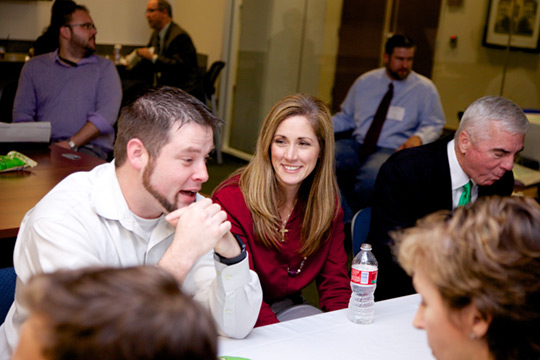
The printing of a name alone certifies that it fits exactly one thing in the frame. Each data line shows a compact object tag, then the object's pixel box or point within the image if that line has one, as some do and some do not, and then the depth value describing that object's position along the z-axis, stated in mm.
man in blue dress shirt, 4633
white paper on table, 3184
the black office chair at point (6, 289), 1760
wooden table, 2277
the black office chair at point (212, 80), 6492
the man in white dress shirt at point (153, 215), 1590
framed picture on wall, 4688
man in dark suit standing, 6195
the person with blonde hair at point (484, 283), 1052
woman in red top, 2275
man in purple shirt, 3963
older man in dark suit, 2619
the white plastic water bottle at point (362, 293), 1852
